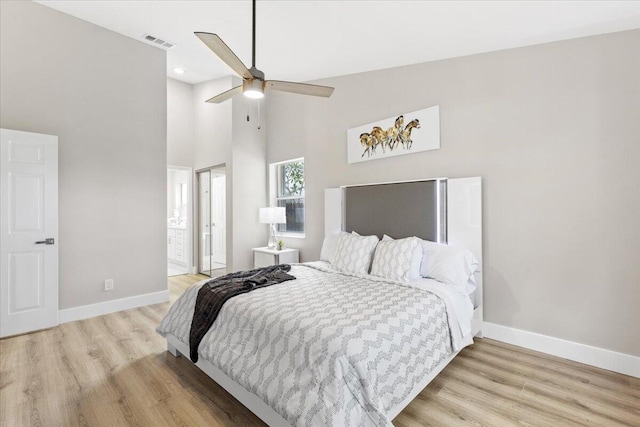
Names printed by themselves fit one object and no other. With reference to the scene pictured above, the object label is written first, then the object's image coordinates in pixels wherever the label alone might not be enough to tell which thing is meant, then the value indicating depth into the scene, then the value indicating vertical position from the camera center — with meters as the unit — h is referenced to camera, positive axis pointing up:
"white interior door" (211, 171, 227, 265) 5.75 -0.07
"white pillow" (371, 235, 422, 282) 2.82 -0.44
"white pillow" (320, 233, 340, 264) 3.71 -0.41
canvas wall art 3.38 +0.92
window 5.02 +0.38
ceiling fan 2.02 +1.06
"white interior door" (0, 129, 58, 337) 3.11 -0.17
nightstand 4.71 -0.66
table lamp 4.75 -0.02
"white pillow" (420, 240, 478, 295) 2.75 -0.49
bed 1.54 -0.79
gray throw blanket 2.30 -0.61
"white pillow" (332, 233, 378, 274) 3.12 -0.42
